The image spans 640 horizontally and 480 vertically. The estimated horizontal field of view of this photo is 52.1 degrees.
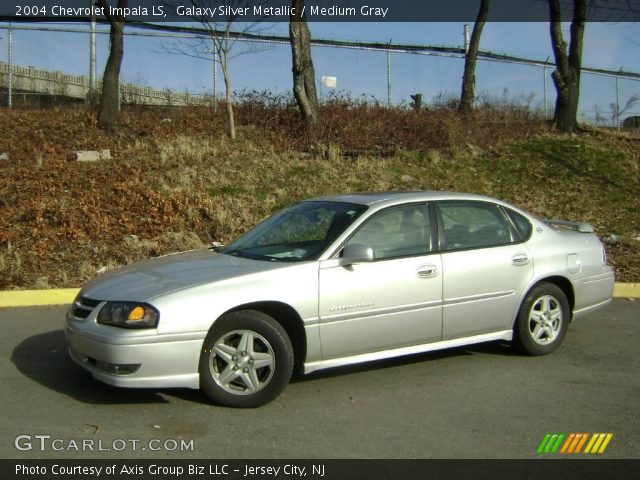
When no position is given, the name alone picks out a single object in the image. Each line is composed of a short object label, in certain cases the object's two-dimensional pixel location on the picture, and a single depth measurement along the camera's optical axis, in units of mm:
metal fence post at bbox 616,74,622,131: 19184
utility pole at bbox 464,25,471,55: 18984
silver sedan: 4332
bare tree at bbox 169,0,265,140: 14039
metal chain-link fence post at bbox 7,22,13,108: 15195
